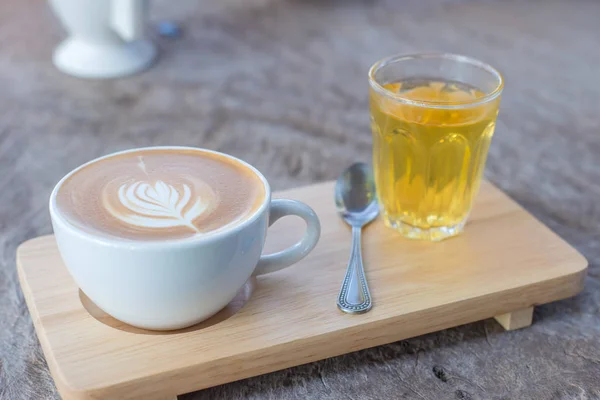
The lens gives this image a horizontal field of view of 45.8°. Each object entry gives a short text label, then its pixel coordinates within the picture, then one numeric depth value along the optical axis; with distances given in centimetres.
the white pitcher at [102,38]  113
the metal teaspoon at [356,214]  55
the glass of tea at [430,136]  62
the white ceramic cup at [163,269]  47
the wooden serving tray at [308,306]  49
